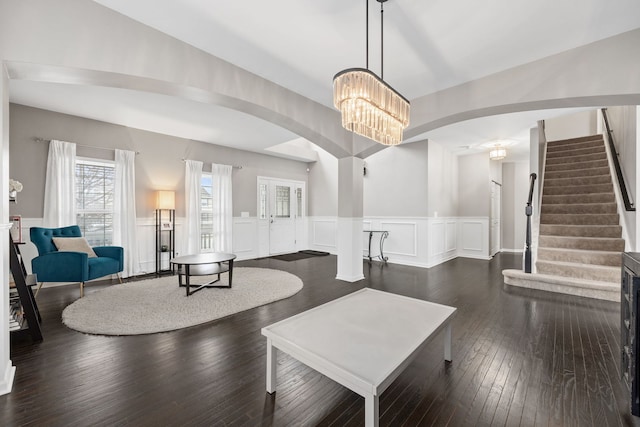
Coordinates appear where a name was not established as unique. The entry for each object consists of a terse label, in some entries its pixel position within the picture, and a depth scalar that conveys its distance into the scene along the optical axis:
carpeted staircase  3.81
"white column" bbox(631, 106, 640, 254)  3.07
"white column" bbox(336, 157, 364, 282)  4.56
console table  6.20
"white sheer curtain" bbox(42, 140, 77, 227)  4.11
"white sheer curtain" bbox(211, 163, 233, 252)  6.05
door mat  6.75
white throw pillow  3.72
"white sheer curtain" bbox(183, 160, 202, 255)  5.59
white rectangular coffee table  1.30
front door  7.27
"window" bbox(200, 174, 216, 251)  5.93
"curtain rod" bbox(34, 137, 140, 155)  4.07
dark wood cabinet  1.48
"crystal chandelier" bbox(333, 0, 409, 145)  1.82
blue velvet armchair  3.50
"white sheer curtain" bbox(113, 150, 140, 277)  4.77
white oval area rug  2.75
